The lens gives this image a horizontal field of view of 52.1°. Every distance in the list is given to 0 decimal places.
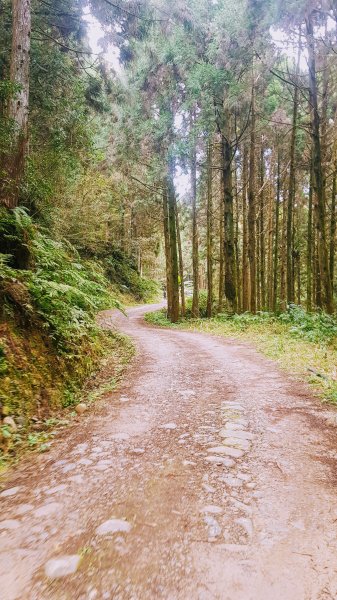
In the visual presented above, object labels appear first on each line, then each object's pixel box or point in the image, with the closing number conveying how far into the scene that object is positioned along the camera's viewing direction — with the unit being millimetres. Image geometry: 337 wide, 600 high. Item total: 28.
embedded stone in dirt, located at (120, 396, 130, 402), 4551
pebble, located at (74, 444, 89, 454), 3167
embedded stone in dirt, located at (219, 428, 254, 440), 3293
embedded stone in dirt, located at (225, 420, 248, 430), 3523
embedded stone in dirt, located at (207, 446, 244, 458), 2965
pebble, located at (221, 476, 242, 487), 2521
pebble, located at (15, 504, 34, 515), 2283
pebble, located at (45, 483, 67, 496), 2505
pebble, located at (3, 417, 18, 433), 3434
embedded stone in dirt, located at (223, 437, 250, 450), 3107
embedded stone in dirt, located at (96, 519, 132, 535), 2023
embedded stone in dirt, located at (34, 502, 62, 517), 2242
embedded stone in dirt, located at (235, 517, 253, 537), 2006
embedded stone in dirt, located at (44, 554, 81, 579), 1720
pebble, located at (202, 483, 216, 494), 2438
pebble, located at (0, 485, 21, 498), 2523
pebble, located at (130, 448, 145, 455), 3066
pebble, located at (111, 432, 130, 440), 3383
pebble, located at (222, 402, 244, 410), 4105
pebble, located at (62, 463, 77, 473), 2830
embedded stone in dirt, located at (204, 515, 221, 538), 1986
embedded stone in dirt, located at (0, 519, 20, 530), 2119
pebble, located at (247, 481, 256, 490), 2479
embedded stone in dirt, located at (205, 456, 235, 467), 2809
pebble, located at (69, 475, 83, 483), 2637
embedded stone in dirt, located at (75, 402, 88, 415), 4193
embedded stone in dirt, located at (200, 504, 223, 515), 2197
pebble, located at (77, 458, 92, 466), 2924
